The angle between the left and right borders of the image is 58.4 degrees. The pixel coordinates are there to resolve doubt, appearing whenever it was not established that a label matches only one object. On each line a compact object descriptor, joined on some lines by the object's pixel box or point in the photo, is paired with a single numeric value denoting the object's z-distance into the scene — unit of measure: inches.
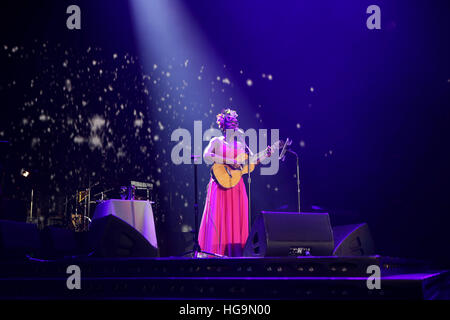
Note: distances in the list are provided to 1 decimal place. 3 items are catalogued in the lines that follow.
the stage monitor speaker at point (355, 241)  149.8
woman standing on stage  167.8
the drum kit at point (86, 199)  234.8
